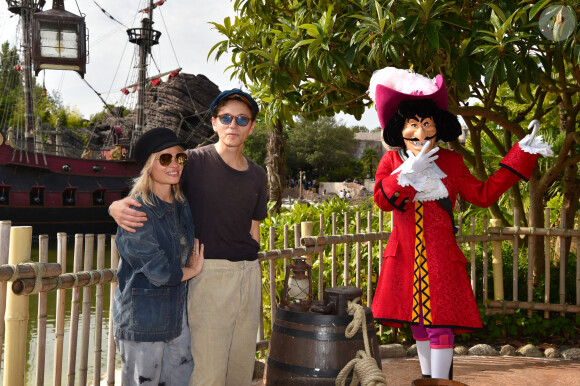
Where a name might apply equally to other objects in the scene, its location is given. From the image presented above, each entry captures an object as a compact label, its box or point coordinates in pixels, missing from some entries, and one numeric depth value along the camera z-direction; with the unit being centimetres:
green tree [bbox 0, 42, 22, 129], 4856
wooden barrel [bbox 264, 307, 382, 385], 242
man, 268
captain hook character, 314
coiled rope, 231
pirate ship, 2028
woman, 237
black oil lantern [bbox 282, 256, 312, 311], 290
